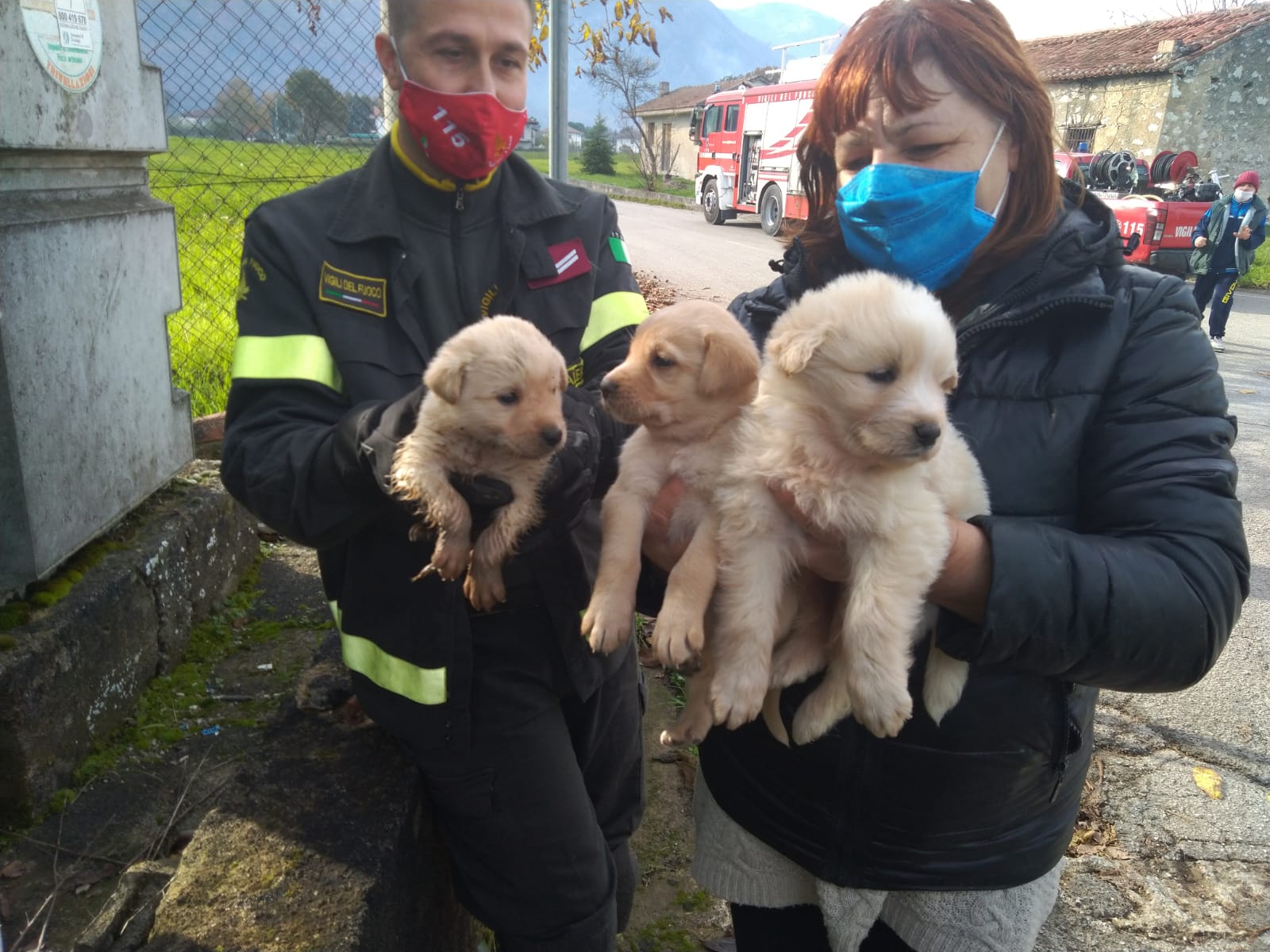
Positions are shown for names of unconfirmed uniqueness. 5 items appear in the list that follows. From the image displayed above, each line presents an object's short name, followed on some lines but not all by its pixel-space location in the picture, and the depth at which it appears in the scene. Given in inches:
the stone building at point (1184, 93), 1096.8
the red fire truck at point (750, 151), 1088.8
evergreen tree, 2229.7
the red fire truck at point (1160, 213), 666.8
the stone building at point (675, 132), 2386.8
